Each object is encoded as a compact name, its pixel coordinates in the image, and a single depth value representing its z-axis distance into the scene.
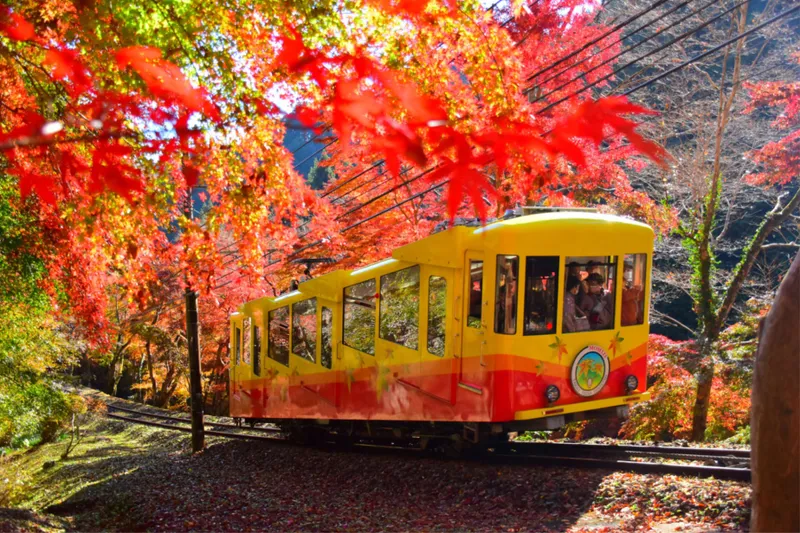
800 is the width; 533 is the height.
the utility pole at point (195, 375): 15.04
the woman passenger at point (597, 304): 8.66
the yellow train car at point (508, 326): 8.18
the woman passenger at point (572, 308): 8.49
